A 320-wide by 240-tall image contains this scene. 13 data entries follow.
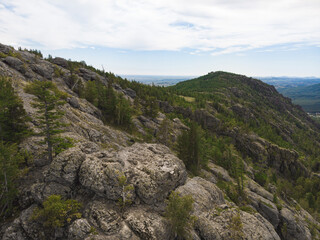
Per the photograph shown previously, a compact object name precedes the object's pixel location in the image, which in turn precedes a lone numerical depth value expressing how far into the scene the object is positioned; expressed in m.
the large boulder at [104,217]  17.93
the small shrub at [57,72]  80.78
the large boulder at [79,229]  16.92
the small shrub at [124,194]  20.14
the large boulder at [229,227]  21.12
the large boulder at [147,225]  18.00
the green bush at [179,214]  18.41
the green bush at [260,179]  83.00
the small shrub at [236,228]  20.75
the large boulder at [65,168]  21.58
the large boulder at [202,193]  26.20
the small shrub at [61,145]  25.19
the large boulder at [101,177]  20.64
